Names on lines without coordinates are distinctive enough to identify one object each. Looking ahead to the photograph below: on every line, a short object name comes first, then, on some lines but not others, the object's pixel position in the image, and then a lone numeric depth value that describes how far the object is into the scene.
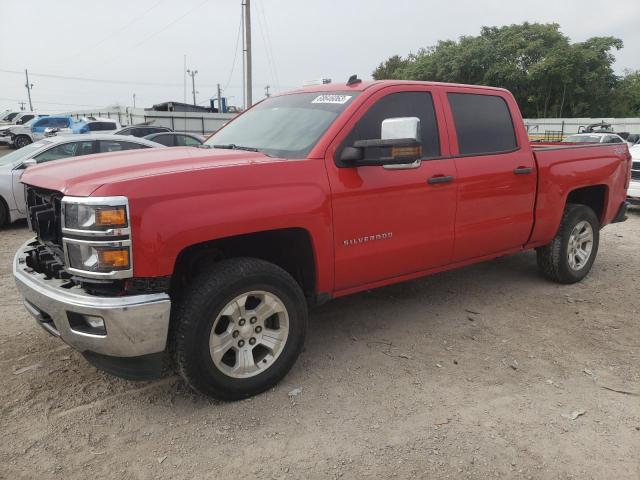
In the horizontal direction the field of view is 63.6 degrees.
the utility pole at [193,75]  72.75
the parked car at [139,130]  17.39
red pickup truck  2.62
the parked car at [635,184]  9.21
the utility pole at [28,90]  82.12
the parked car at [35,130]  24.64
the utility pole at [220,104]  41.06
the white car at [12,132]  24.75
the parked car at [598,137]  14.50
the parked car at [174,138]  13.92
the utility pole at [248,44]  21.38
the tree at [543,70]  39.31
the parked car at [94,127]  20.58
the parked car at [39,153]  7.71
